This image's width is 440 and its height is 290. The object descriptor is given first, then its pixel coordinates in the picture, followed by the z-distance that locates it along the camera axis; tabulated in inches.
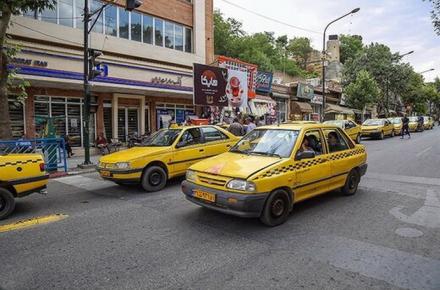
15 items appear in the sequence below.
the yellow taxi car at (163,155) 310.8
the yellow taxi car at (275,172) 201.6
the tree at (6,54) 345.7
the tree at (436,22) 529.0
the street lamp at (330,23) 926.6
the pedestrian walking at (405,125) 968.8
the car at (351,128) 792.9
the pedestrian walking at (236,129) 516.4
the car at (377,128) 939.3
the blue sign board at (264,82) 1024.2
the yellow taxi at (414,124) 1321.4
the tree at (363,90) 1540.4
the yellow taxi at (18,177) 243.3
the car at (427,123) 1536.4
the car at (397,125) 1080.2
